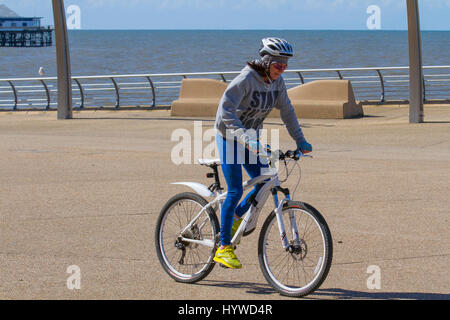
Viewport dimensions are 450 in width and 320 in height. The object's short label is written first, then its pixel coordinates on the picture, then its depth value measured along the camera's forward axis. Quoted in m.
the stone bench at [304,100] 19.27
